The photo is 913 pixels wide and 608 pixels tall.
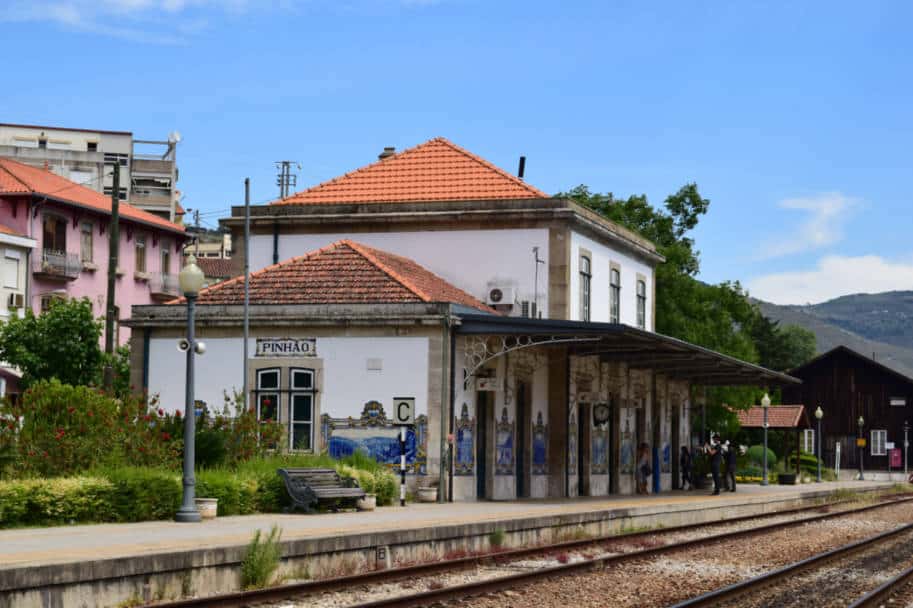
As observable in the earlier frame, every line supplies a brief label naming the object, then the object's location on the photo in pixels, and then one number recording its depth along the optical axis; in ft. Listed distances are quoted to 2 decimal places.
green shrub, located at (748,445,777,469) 227.40
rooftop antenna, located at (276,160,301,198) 272.51
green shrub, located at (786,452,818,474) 241.96
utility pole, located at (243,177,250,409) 96.45
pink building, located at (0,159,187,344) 197.36
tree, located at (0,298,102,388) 180.45
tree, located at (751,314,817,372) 394.93
